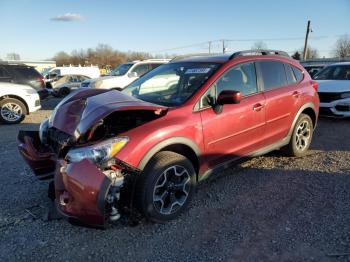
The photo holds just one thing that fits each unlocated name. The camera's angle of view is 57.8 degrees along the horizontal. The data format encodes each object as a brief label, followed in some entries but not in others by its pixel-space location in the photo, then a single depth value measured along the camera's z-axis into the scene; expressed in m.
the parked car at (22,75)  11.40
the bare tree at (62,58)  83.19
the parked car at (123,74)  11.75
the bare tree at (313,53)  72.16
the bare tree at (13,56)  91.97
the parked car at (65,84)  19.00
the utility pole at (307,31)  35.99
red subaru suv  2.88
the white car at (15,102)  9.16
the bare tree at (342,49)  66.66
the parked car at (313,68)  15.07
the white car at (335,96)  8.23
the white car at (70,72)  21.49
